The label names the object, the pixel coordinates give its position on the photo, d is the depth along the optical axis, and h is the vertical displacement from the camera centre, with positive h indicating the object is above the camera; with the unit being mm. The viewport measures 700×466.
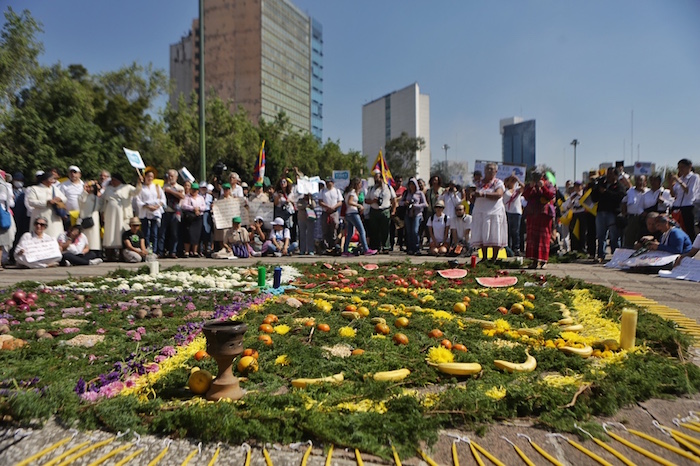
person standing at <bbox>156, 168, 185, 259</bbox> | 12086 +182
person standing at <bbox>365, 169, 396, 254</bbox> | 13609 +361
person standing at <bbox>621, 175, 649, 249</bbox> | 11195 +377
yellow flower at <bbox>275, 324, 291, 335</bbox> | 4234 -893
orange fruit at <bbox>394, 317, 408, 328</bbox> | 4445 -867
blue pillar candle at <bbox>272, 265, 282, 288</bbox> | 6723 -716
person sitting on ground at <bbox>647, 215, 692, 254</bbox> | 9336 -248
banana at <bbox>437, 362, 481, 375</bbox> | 3182 -911
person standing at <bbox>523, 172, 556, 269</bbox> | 9398 +143
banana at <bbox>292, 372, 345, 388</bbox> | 2990 -944
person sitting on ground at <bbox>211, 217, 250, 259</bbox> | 12336 -383
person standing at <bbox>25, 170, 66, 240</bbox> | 10516 +488
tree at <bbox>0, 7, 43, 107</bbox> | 21828 +7774
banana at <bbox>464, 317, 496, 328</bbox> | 4535 -902
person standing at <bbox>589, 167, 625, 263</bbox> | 11438 +501
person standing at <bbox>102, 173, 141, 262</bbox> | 11461 +259
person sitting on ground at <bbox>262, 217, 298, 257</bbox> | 12875 -419
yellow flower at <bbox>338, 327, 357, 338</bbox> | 4137 -896
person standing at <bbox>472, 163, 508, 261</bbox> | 9875 +206
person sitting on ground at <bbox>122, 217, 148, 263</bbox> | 11250 -467
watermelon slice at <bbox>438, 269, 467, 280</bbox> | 7795 -765
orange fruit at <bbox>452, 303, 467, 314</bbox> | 5219 -868
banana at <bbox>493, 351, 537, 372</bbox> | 3262 -926
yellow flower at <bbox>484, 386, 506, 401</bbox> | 2783 -946
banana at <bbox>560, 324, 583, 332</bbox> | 4391 -907
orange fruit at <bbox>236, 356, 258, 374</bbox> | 3258 -919
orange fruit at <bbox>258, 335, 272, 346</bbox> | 3801 -876
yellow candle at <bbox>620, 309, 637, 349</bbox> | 3689 -772
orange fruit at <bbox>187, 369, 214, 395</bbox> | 2887 -909
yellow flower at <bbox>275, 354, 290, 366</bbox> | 3420 -937
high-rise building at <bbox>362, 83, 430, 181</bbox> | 141875 +32760
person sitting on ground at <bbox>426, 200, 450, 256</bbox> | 13125 -126
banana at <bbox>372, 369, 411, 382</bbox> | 3068 -930
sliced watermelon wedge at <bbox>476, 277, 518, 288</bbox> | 7065 -808
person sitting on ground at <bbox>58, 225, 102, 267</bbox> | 10844 -522
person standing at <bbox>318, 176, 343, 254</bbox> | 13562 +331
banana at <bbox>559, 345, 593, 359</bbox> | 3623 -911
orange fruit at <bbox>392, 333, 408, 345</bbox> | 3920 -895
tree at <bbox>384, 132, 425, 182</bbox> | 62875 +9110
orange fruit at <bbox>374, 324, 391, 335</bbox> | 4207 -880
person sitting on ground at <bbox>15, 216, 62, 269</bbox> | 10180 -506
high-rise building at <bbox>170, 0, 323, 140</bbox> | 105062 +37982
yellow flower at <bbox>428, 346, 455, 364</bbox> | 3420 -900
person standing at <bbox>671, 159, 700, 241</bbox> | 10438 +733
